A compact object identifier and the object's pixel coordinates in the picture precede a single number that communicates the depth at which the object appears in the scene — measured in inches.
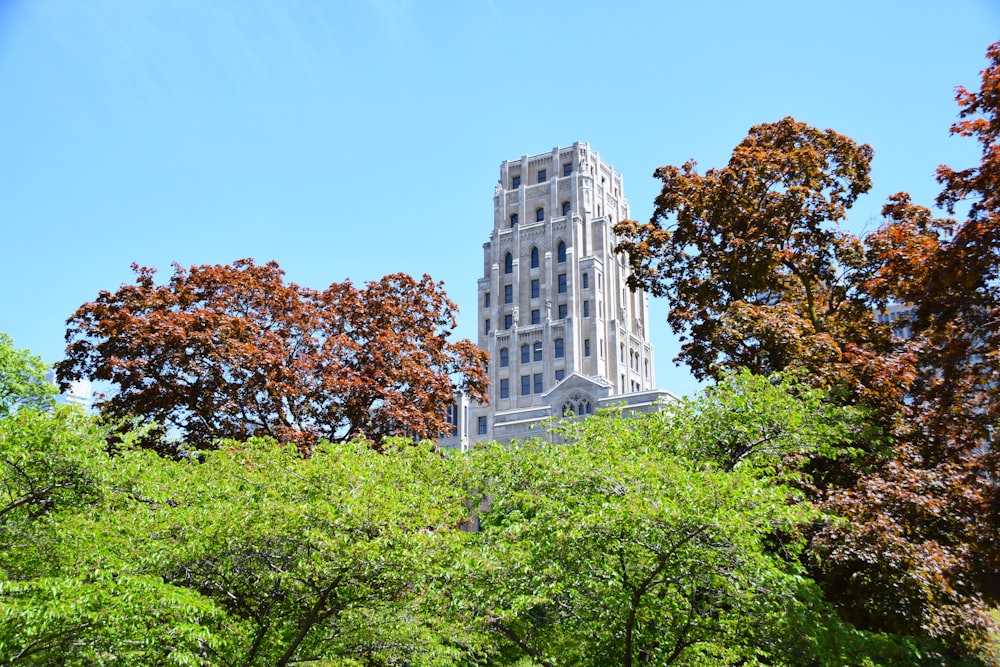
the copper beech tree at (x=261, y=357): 985.5
